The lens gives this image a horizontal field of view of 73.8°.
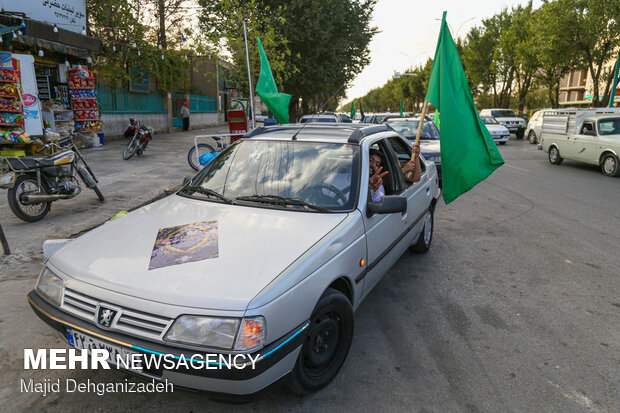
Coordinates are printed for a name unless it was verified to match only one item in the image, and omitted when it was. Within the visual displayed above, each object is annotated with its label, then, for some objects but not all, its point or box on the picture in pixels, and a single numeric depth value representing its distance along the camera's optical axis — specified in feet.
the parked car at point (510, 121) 83.92
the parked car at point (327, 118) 58.13
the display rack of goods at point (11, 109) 34.32
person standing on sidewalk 82.69
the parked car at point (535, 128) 70.13
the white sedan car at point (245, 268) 6.72
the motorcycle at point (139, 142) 40.05
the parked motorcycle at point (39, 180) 18.72
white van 37.91
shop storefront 34.88
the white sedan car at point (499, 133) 68.54
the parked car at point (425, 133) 30.40
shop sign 37.65
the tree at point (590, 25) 66.54
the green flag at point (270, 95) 28.32
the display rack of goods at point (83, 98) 46.70
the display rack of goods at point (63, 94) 46.39
